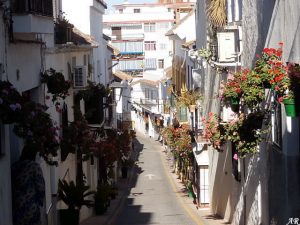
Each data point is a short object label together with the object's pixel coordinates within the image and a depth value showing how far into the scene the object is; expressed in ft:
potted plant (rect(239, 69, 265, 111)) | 41.32
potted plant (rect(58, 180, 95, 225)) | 64.34
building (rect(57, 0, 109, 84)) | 112.98
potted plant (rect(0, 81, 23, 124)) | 34.37
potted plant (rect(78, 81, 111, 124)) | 82.23
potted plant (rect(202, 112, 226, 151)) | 49.24
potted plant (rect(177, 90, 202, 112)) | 100.99
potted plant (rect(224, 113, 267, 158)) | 45.34
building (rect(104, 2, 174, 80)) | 315.17
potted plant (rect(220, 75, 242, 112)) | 43.45
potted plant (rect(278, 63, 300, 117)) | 34.86
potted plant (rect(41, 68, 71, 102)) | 54.03
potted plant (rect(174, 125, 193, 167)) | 112.98
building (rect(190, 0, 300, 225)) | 42.01
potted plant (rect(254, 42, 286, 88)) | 38.47
